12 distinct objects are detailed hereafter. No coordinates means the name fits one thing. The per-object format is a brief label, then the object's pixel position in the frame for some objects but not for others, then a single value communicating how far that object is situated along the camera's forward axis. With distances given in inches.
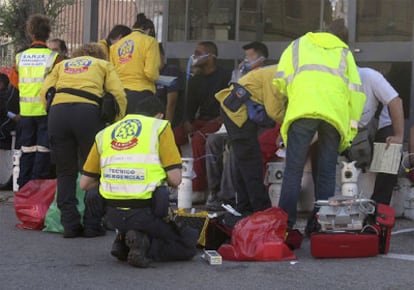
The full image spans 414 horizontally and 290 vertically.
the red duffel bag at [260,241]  417.4
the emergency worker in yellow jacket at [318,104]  441.1
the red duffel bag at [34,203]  522.6
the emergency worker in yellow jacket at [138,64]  598.8
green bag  512.1
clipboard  491.2
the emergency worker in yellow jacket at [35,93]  579.8
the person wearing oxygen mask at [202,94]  647.8
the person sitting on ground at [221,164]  568.7
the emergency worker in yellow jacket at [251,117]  494.8
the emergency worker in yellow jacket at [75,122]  486.3
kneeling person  397.1
